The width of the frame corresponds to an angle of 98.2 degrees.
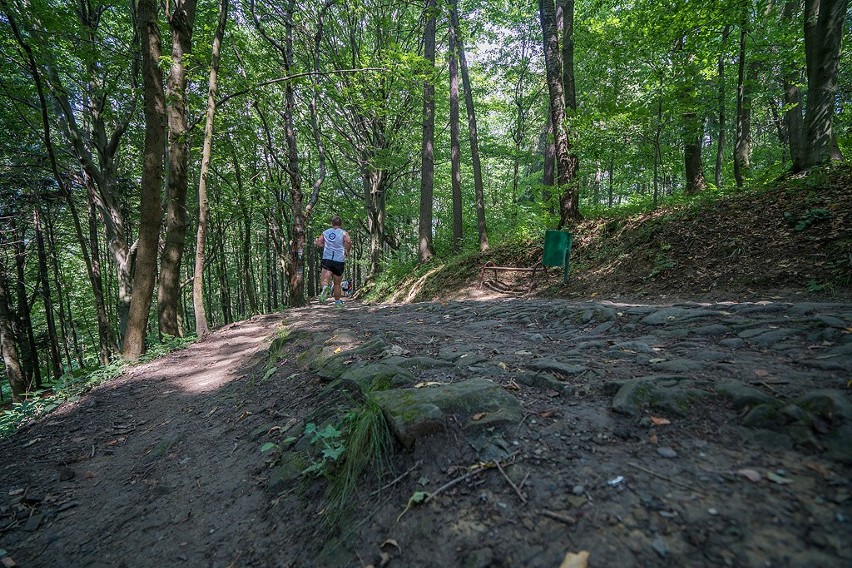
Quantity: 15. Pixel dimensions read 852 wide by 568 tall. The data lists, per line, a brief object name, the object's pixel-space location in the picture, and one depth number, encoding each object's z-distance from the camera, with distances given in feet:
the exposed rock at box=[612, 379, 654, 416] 6.66
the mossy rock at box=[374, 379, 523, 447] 6.66
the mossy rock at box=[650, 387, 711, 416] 6.33
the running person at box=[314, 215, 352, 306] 29.19
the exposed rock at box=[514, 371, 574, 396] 7.98
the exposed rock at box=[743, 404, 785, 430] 5.40
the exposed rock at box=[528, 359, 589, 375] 8.80
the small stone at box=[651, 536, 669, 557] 3.92
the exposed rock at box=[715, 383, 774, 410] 5.83
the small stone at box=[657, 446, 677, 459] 5.40
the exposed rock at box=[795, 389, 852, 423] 4.93
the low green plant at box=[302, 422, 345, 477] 7.18
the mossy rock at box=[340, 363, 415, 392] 9.05
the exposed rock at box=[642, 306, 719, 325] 12.40
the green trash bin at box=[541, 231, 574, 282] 25.82
